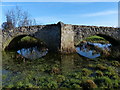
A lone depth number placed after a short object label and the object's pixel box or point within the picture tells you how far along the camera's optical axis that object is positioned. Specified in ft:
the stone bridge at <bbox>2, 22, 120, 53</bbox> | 34.13
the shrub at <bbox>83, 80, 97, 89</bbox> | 15.45
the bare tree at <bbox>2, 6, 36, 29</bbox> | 77.90
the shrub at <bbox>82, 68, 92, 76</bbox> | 19.65
